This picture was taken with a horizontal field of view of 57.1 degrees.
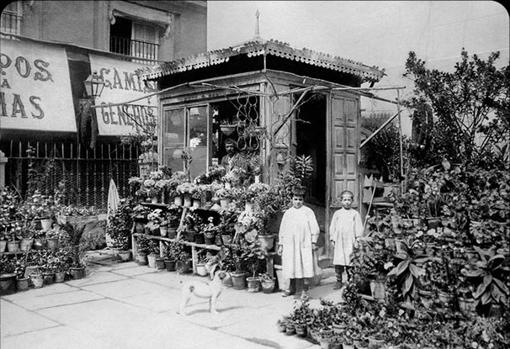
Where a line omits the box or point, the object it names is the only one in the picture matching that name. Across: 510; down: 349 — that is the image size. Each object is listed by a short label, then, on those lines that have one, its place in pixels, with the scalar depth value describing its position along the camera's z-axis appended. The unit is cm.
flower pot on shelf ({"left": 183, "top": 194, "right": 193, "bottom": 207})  945
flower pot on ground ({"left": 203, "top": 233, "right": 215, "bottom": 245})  860
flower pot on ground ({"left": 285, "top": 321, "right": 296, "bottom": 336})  552
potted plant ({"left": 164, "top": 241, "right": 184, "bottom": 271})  923
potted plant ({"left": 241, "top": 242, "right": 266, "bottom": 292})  754
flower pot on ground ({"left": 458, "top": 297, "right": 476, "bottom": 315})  464
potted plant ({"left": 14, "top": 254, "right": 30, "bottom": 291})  791
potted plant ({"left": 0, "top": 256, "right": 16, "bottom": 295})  768
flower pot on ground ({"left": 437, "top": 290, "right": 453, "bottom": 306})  484
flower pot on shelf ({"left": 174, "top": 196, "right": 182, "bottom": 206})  966
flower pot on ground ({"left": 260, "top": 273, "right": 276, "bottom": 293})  748
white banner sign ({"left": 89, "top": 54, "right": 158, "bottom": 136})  1308
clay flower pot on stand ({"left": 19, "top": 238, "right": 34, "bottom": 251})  865
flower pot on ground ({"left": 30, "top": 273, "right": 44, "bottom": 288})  809
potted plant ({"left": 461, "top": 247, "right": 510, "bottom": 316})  446
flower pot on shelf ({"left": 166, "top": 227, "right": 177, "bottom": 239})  949
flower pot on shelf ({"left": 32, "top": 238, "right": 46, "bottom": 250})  873
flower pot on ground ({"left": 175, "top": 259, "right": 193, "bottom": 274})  898
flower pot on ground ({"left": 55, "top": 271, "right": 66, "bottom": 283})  846
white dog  632
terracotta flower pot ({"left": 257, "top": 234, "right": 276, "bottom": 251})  764
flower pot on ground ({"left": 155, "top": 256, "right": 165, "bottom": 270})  939
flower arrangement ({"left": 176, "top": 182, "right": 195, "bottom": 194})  918
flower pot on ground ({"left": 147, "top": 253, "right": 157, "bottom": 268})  967
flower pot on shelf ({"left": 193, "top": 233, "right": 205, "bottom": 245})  889
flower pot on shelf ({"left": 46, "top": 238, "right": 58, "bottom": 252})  877
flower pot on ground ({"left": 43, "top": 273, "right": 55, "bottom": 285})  832
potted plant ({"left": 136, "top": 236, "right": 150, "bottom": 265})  997
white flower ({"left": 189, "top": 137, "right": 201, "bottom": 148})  1027
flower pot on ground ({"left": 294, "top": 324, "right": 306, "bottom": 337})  542
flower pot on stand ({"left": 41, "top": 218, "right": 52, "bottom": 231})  926
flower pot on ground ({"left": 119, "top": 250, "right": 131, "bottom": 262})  1049
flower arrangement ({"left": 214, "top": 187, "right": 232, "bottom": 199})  851
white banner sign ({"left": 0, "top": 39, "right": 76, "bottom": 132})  1085
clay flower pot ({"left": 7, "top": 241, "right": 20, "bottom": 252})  854
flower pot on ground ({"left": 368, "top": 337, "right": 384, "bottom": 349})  471
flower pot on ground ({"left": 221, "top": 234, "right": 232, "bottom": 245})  826
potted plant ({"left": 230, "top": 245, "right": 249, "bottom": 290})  771
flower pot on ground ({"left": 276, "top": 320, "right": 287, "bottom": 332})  560
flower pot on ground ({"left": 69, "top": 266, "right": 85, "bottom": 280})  869
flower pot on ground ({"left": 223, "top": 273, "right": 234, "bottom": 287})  789
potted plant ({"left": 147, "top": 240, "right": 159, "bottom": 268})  969
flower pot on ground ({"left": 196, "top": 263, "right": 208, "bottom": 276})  857
